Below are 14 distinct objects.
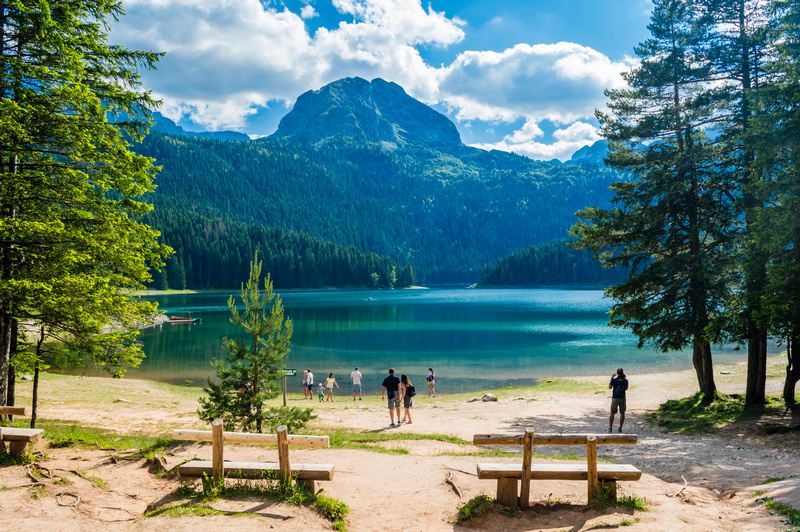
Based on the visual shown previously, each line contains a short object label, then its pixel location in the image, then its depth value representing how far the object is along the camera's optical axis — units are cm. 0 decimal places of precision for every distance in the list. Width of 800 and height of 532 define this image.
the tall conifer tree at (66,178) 1102
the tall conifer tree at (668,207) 1762
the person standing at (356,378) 2600
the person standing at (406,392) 1775
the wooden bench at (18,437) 899
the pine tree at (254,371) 1321
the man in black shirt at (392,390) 1743
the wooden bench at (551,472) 765
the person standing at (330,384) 2631
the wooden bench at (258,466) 780
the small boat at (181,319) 6474
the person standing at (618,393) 1603
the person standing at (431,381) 2714
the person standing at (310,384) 2719
